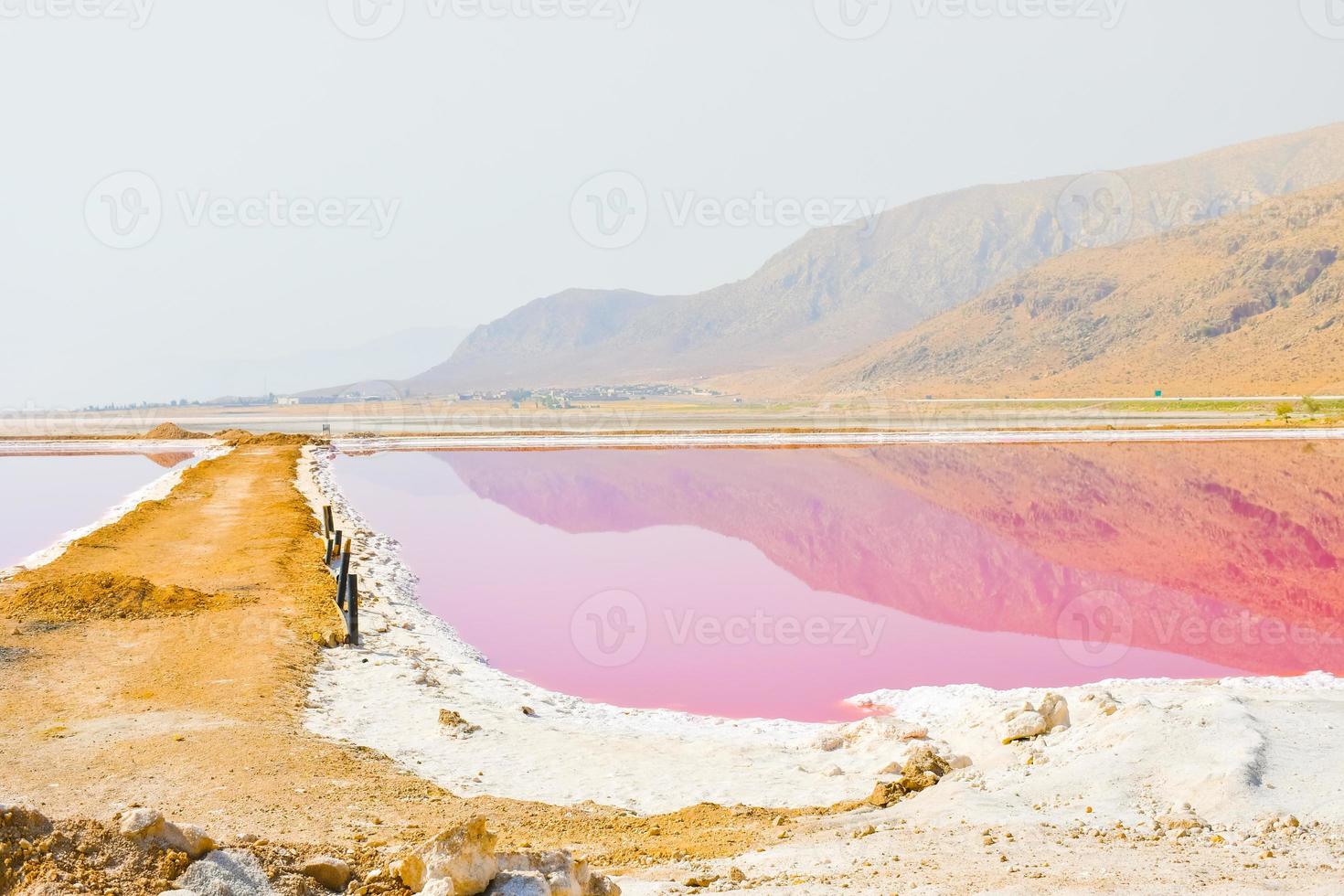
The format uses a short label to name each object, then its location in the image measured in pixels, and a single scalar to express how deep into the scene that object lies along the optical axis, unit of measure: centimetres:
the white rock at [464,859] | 495
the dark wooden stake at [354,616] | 1224
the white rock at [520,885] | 493
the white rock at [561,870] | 505
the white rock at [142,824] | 515
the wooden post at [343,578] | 1312
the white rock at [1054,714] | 820
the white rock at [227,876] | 505
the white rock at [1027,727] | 813
